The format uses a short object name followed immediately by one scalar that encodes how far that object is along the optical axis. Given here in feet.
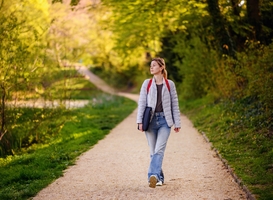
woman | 23.76
